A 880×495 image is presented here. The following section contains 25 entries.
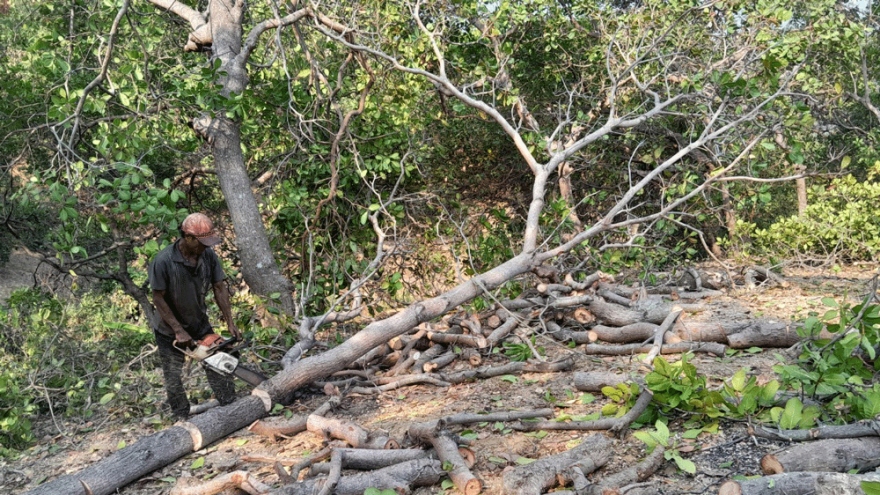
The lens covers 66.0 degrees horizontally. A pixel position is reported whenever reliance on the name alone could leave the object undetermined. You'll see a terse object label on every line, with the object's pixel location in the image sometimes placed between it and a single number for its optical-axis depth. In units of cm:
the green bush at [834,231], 805
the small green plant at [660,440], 318
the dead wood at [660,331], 489
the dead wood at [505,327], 558
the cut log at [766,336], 480
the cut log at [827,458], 291
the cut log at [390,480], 334
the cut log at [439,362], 538
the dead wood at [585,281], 624
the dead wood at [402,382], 510
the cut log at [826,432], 305
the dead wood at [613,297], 618
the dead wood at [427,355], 543
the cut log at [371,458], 361
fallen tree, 382
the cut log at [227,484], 351
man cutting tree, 461
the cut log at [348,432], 389
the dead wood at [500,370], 504
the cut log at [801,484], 254
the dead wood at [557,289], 620
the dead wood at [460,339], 555
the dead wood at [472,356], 538
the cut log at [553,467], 303
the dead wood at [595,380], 431
